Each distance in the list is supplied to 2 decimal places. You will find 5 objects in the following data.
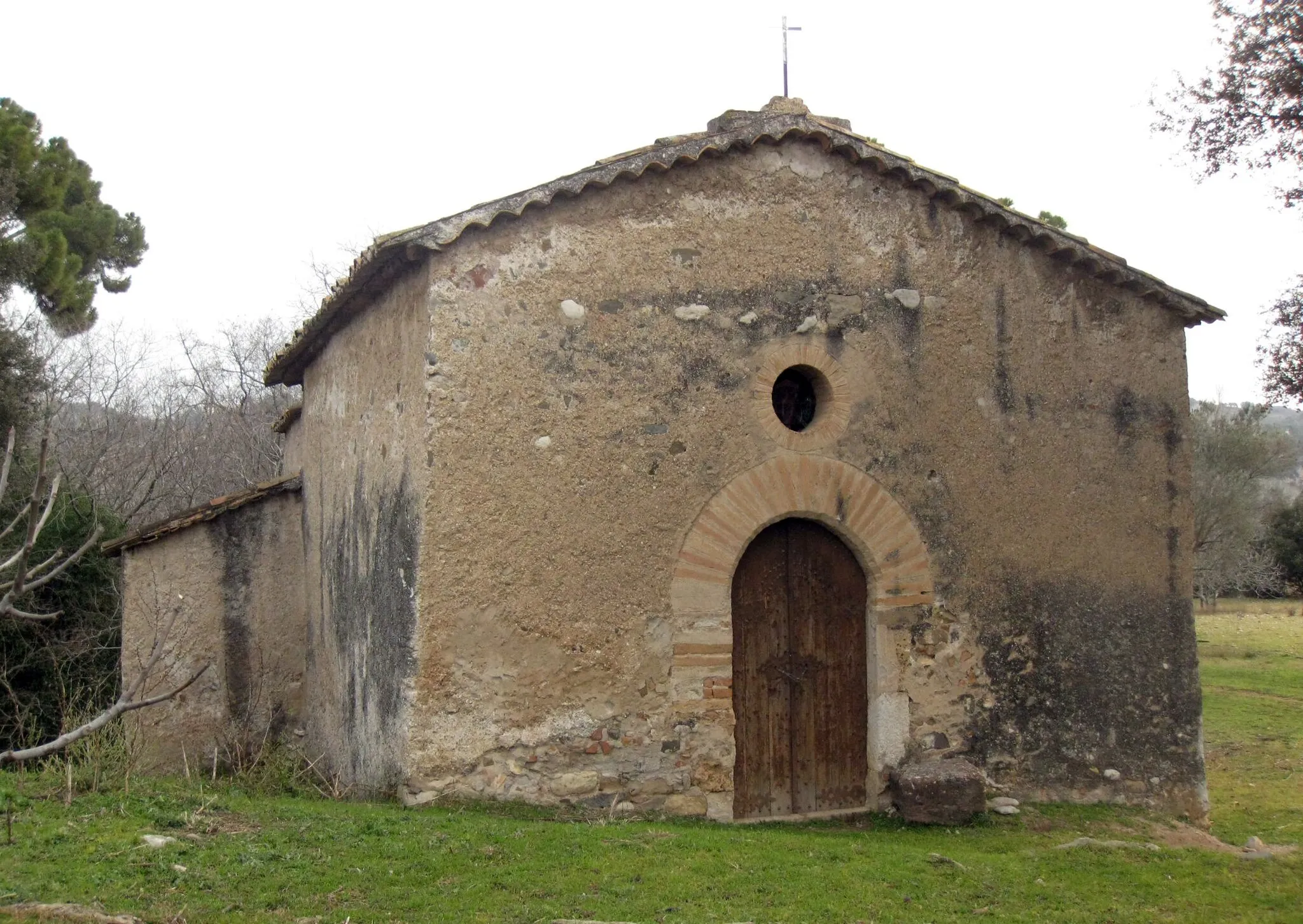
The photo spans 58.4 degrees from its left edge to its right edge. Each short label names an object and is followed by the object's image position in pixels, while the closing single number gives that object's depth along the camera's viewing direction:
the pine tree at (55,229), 15.04
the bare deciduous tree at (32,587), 3.11
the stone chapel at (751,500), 7.59
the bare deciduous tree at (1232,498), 28.11
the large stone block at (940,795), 7.98
